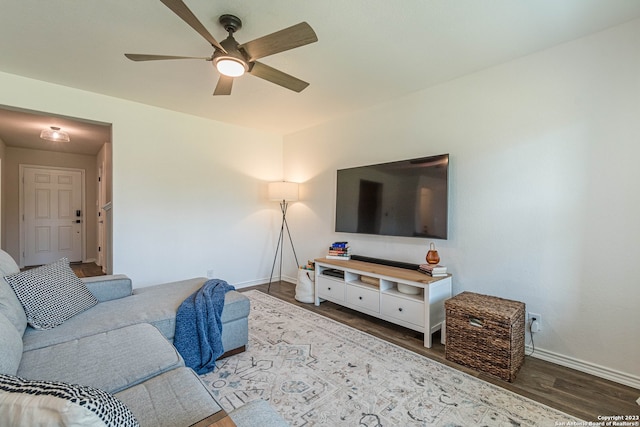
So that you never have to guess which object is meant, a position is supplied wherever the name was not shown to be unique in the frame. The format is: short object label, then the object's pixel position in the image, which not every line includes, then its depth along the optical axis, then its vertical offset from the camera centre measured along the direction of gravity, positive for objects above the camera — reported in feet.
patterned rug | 5.38 -3.82
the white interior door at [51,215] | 18.79 -0.51
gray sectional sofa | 3.54 -2.42
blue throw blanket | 6.67 -2.94
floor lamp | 14.08 +0.90
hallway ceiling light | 13.57 +3.45
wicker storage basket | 6.52 -2.92
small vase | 9.11 -1.45
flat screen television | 9.21 +0.45
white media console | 8.41 -2.67
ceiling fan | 5.37 +3.39
